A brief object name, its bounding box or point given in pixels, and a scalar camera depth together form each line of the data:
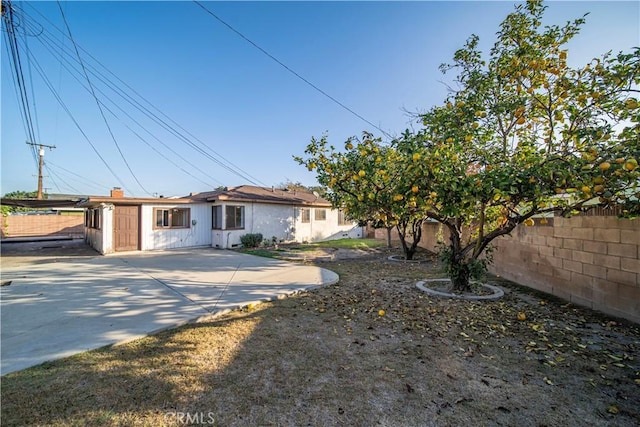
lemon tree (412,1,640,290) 3.41
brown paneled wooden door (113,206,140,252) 12.16
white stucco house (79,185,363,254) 12.22
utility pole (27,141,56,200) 19.05
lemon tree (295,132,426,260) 4.34
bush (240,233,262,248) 14.13
